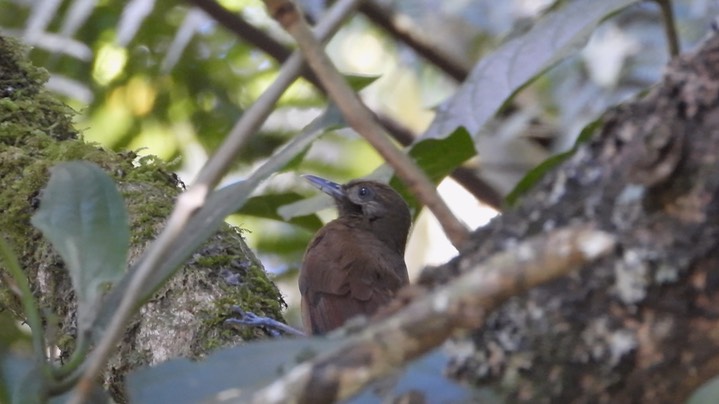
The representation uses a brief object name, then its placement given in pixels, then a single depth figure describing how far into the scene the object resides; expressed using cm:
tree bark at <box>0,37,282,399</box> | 472
